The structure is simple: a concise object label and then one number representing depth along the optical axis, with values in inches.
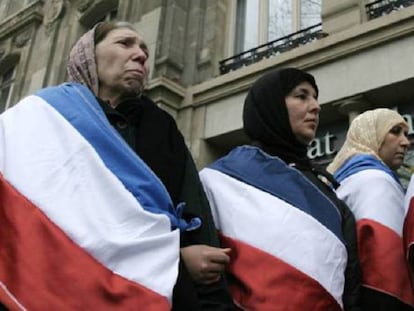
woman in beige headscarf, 93.6
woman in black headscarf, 87.5
